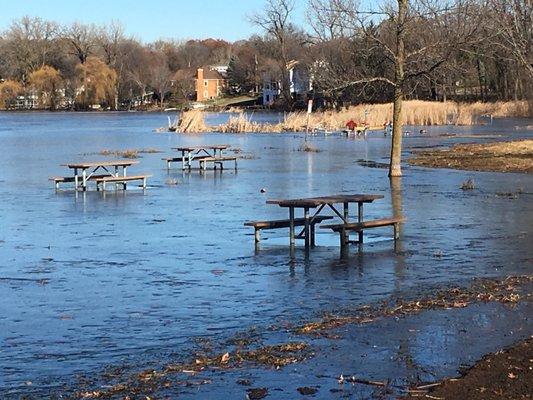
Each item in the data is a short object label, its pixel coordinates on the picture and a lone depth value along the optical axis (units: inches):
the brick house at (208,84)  6929.1
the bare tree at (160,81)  6491.1
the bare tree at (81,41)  6668.3
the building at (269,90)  5463.1
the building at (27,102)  6156.5
